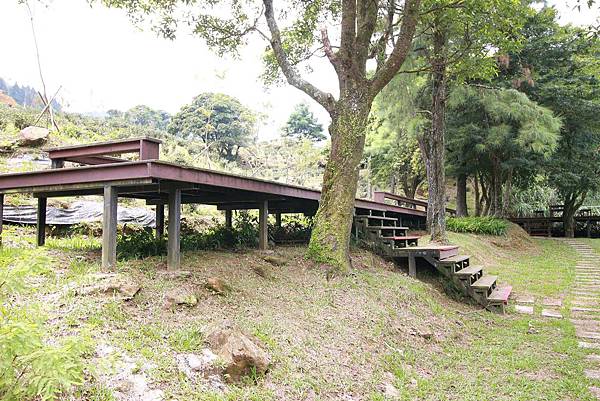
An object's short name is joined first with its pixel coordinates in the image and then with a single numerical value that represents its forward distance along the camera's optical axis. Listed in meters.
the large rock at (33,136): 10.81
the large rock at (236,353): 3.06
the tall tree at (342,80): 6.09
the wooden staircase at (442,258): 6.78
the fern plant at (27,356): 1.80
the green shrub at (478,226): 13.75
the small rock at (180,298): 3.77
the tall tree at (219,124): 25.20
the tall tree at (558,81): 13.43
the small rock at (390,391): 3.44
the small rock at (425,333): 4.95
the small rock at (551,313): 6.33
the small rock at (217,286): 4.28
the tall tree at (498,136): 11.77
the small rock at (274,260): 5.96
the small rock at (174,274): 4.36
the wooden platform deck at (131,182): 4.29
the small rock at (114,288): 3.59
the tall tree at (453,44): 6.75
